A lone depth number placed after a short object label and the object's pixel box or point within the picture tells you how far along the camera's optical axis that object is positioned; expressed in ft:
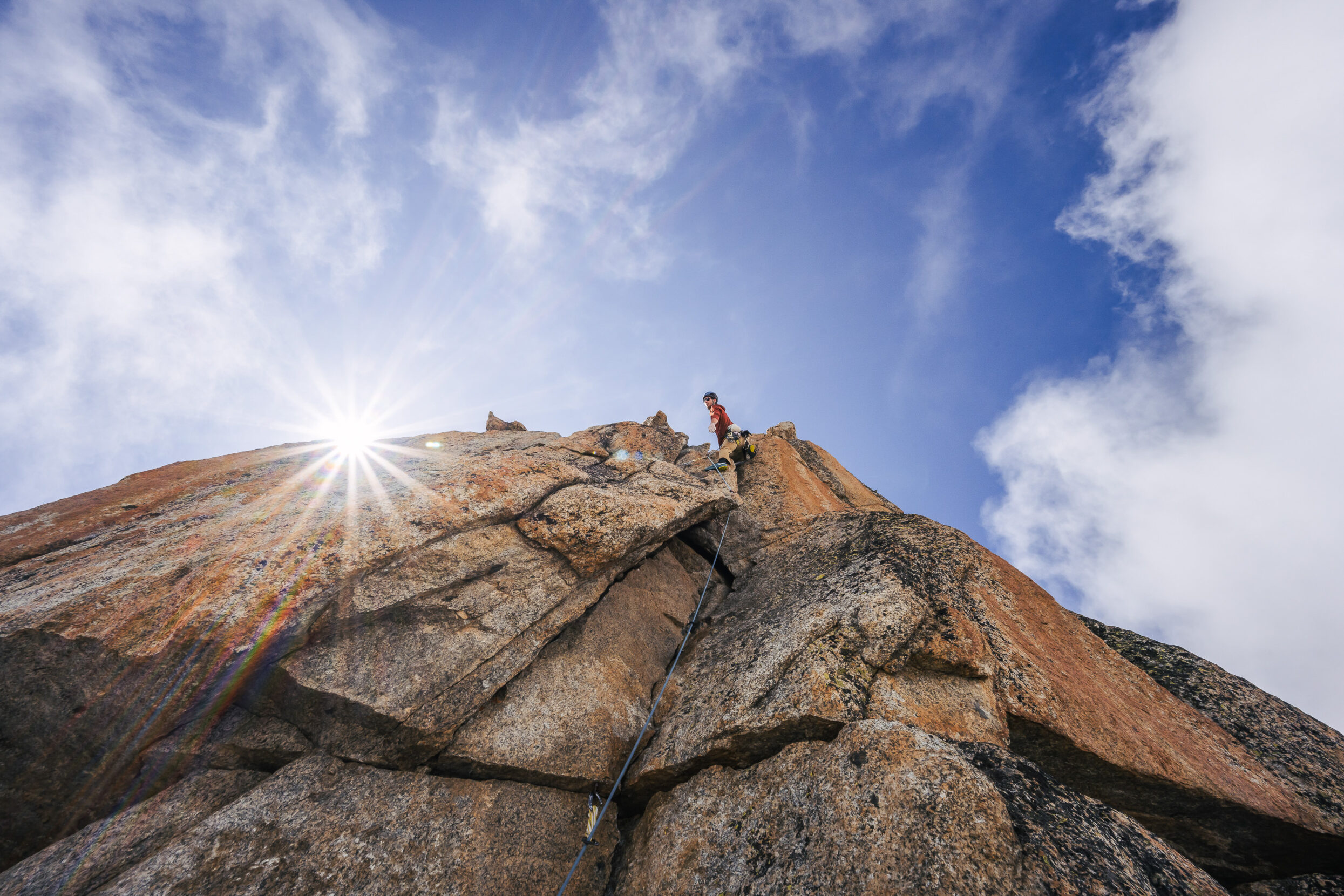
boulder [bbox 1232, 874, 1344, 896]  21.39
